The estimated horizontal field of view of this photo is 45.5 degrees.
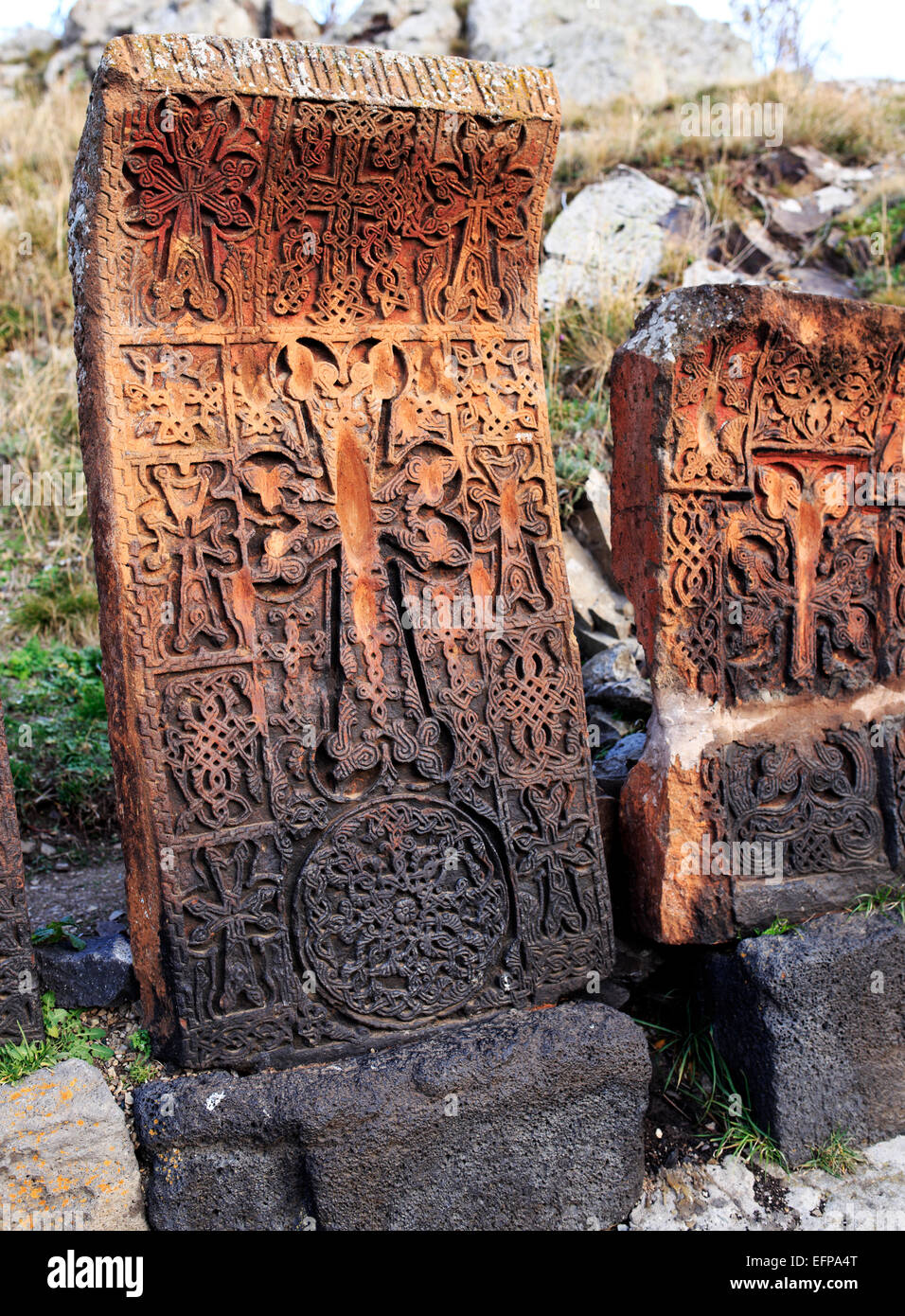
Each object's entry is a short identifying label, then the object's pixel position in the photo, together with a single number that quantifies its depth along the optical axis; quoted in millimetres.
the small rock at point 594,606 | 4461
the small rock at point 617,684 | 3793
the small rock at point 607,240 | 6191
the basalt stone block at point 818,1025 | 2748
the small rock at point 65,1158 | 2146
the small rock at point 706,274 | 6273
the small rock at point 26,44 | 11562
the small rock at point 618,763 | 3141
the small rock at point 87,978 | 2471
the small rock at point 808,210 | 6953
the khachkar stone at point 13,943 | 2252
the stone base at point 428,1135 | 2277
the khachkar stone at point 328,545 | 2385
